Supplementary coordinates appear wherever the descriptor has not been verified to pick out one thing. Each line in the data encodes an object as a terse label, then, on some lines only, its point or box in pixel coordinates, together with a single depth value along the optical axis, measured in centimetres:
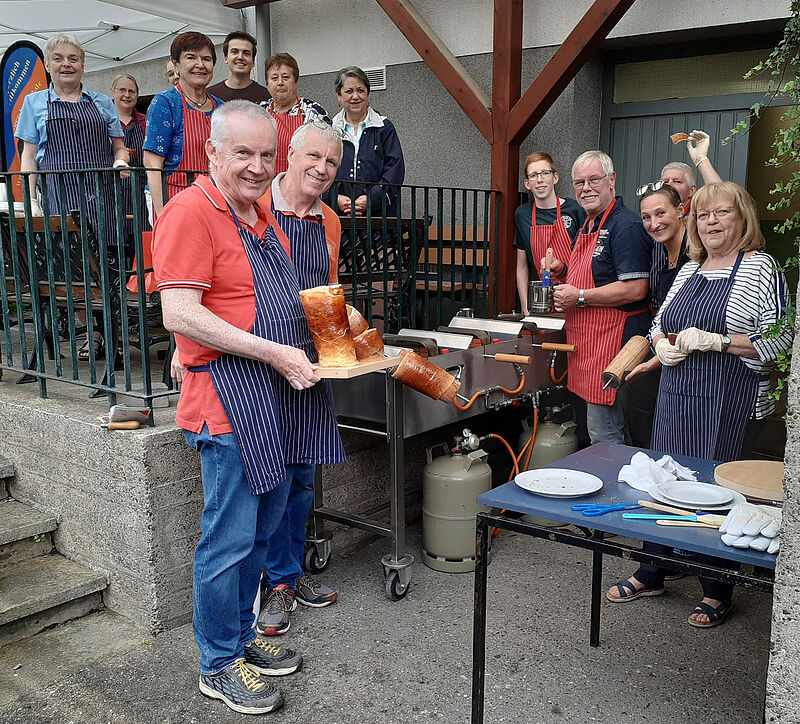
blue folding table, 202
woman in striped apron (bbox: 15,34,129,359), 452
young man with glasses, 459
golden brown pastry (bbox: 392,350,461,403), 329
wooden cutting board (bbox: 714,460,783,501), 232
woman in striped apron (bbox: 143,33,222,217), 412
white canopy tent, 677
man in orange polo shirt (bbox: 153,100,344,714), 250
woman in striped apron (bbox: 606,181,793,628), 321
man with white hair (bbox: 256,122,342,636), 298
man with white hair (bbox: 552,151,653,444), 401
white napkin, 250
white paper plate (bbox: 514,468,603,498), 239
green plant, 249
